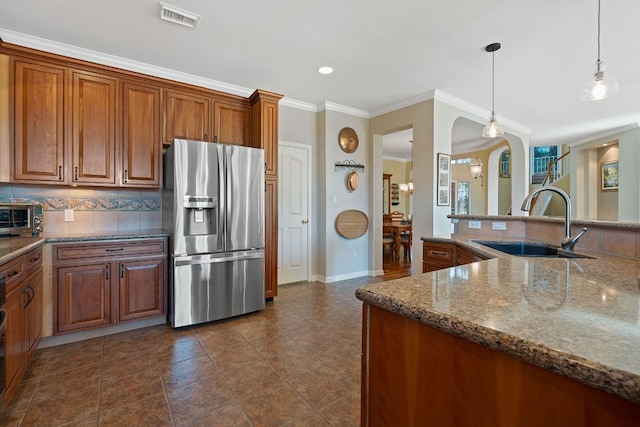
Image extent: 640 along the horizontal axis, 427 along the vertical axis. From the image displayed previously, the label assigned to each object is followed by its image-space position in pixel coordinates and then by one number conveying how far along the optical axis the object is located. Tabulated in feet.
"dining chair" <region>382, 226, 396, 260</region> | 20.06
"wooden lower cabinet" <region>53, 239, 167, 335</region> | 8.09
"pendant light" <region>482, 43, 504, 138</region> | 9.54
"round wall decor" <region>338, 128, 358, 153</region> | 15.20
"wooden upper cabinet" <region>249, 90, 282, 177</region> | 11.39
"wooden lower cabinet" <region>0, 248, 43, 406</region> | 5.46
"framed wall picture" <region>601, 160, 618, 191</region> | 21.26
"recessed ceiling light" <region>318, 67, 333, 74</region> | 10.81
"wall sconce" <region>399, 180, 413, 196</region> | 28.99
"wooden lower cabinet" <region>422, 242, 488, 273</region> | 8.11
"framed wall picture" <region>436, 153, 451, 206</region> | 13.07
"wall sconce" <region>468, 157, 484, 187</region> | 20.09
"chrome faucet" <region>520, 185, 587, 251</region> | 6.16
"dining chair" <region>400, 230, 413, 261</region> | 21.41
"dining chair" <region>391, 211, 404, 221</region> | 25.77
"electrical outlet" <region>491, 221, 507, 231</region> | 9.41
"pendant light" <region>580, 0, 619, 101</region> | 6.46
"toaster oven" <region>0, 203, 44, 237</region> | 7.68
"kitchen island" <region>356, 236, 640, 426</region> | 1.64
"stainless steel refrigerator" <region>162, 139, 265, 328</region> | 9.14
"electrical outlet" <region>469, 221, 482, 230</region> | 10.15
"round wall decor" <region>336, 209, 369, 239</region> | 15.07
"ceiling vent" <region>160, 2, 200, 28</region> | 7.52
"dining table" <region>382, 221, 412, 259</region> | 19.86
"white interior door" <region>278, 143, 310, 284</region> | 14.11
